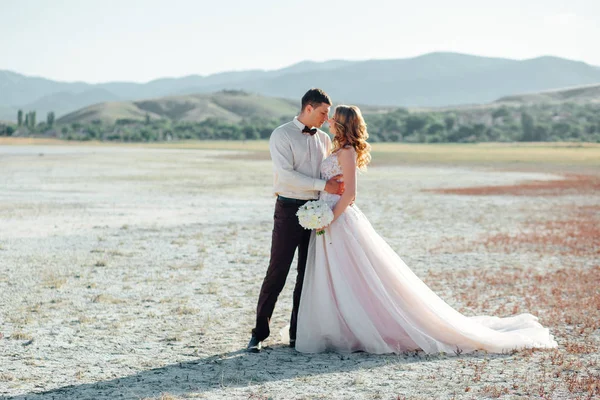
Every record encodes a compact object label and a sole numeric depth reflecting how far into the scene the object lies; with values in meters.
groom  7.15
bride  7.32
